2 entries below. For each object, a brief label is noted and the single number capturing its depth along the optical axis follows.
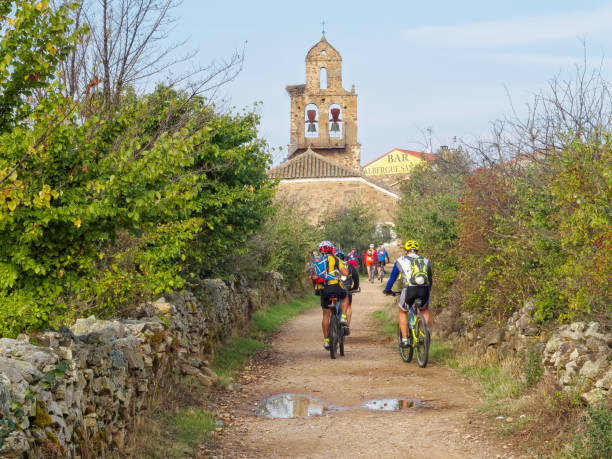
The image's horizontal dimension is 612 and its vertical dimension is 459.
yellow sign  75.94
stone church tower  54.22
